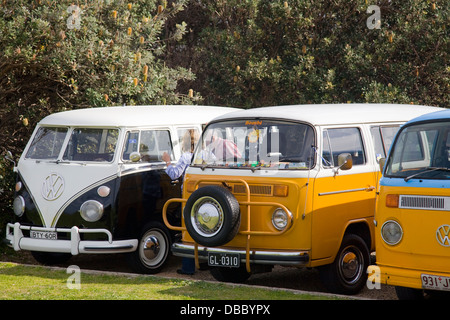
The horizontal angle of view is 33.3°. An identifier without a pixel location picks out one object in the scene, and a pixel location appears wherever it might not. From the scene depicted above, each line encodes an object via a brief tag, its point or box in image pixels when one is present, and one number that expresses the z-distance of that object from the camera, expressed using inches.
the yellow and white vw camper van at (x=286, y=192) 339.3
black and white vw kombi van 401.1
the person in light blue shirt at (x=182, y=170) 409.1
